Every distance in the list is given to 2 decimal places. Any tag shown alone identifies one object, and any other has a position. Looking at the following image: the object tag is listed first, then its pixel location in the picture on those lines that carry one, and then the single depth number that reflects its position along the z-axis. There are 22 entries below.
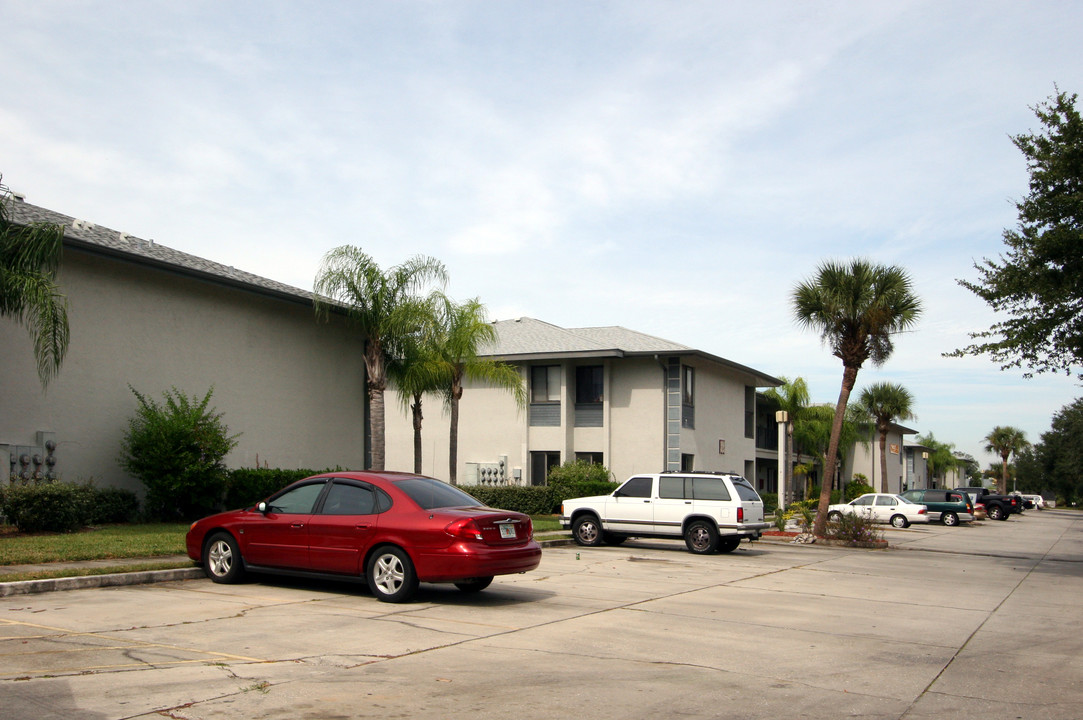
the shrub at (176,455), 19.39
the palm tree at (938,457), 98.56
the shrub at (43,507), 16.05
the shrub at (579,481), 31.94
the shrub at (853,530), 25.11
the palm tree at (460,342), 26.12
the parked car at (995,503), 55.00
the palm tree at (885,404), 61.06
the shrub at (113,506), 18.31
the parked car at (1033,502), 86.93
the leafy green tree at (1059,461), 88.25
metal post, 35.00
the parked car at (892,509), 39.09
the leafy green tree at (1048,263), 17.94
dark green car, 43.38
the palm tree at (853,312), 25.03
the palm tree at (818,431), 53.97
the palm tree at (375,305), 23.00
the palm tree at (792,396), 50.34
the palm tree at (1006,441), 110.19
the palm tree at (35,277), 15.70
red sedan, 10.72
